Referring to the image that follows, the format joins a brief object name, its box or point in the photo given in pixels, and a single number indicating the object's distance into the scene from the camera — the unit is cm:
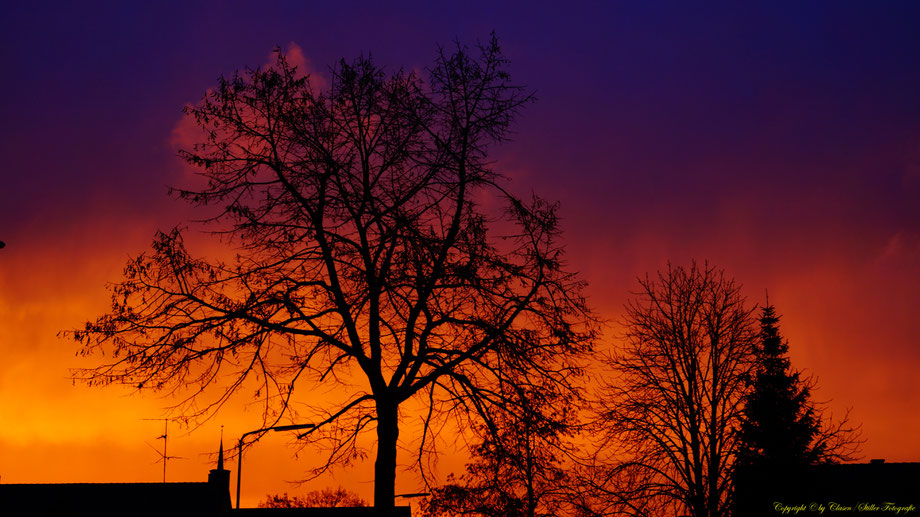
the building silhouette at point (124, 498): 5128
